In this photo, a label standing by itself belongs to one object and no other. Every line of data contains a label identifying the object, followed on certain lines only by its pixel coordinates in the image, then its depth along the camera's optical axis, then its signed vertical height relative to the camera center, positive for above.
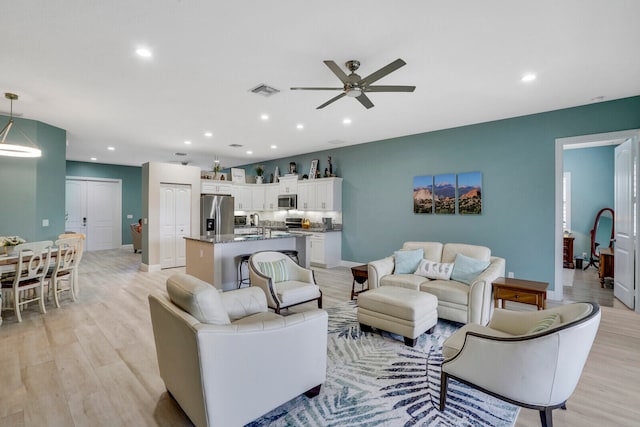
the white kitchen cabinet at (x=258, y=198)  8.92 +0.42
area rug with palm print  2.00 -1.38
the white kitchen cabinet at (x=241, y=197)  8.55 +0.43
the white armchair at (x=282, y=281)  3.49 -0.88
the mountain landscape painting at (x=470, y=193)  5.31 +0.37
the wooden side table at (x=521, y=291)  3.26 -0.87
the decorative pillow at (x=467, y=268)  3.77 -0.70
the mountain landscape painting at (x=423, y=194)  5.87 +0.39
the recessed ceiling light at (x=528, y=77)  3.40 +1.58
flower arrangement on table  3.84 -0.43
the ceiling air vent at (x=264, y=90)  3.75 +1.57
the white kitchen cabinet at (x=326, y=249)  7.06 -0.87
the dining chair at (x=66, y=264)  4.22 -0.79
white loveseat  3.31 -0.88
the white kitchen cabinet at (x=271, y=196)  8.69 +0.47
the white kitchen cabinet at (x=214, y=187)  7.88 +0.67
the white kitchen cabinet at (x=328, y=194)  7.18 +0.45
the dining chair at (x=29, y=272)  3.69 -0.79
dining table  3.54 -0.61
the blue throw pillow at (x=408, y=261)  4.31 -0.69
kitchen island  4.90 -0.68
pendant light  3.89 +0.81
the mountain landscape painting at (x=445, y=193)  5.61 +0.38
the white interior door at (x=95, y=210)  9.55 +0.02
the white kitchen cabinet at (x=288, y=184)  8.02 +0.76
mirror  6.76 -0.40
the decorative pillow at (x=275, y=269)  3.88 -0.75
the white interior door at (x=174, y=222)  7.09 -0.26
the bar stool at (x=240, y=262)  4.91 -0.83
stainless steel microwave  7.98 +0.30
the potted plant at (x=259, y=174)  8.96 +1.16
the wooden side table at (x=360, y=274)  4.32 -0.89
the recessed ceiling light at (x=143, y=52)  2.88 +1.56
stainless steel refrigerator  7.71 -0.06
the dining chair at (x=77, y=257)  4.54 -0.71
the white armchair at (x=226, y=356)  1.65 -0.88
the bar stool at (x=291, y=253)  5.03 -0.69
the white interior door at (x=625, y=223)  4.20 -0.12
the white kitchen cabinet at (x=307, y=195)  7.59 +0.44
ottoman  3.01 -1.04
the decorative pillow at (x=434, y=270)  4.00 -0.77
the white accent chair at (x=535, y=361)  1.69 -0.88
